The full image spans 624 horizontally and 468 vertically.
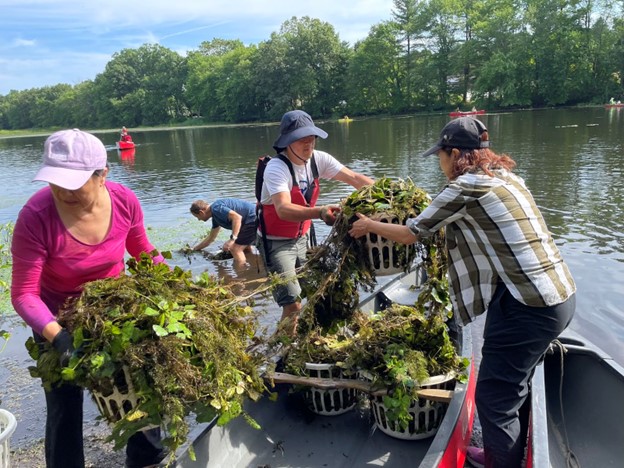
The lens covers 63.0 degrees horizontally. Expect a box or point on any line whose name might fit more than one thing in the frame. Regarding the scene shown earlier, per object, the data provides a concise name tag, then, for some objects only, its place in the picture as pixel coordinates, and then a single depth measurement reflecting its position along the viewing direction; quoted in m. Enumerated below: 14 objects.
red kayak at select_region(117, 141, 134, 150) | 35.03
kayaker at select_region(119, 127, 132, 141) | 35.57
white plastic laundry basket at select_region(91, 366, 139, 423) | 2.68
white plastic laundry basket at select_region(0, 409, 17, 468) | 2.92
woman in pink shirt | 2.73
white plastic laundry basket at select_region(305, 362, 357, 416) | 4.09
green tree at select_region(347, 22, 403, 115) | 68.50
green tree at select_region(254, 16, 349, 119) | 71.25
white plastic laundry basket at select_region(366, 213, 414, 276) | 3.86
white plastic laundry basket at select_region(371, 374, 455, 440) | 3.78
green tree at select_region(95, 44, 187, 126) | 94.06
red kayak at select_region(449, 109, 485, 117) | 46.11
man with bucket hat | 4.37
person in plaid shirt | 2.92
